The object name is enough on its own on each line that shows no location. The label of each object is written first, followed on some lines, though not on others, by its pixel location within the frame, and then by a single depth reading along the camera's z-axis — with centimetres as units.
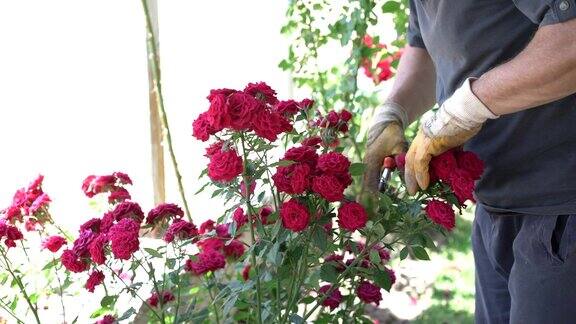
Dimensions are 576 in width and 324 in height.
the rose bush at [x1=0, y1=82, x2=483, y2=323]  133
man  116
